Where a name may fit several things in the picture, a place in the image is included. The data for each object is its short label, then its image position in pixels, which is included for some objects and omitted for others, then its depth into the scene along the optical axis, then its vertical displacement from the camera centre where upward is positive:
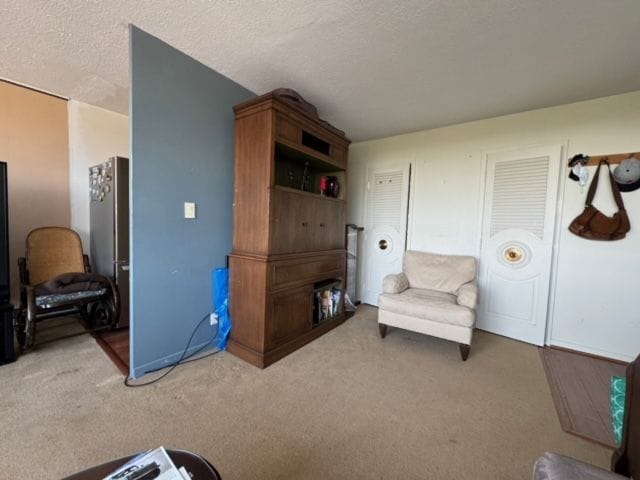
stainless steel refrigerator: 2.51 -0.05
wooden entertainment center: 2.06 -0.12
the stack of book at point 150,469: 0.72 -0.71
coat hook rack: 2.28 +0.68
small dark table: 0.74 -0.73
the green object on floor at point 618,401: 0.98 -0.63
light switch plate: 2.05 +0.08
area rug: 1.52 -1.12
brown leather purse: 2.27 +0.12
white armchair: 2.25 -0.67
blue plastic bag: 2.29 -0.72
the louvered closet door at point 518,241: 2.60 -0.10
